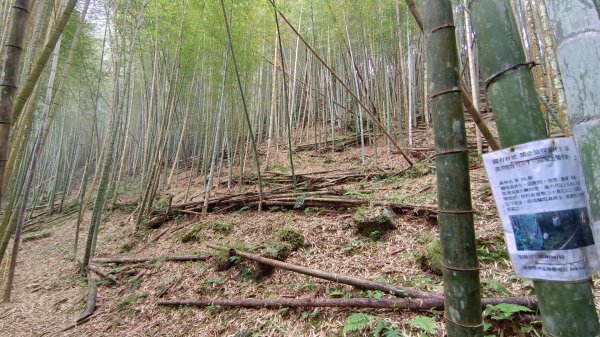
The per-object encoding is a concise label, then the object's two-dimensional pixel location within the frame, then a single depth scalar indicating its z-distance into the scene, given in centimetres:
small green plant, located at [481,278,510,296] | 173
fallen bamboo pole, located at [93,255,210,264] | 348
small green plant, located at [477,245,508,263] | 211
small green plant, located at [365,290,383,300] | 192
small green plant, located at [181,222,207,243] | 421
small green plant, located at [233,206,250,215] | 459
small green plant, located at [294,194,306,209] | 403
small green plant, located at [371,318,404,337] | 160
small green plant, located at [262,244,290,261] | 286
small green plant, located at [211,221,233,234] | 404
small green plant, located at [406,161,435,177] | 440
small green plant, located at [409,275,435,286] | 202
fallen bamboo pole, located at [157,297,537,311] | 157
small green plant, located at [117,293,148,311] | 315
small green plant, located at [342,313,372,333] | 172
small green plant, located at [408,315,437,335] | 154
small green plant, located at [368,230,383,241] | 291
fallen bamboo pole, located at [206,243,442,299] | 182
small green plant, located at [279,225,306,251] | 302
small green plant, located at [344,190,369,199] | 372
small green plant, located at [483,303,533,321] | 148
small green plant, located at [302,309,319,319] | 201
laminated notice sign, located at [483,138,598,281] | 58
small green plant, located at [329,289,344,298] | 211
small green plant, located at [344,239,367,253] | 281
